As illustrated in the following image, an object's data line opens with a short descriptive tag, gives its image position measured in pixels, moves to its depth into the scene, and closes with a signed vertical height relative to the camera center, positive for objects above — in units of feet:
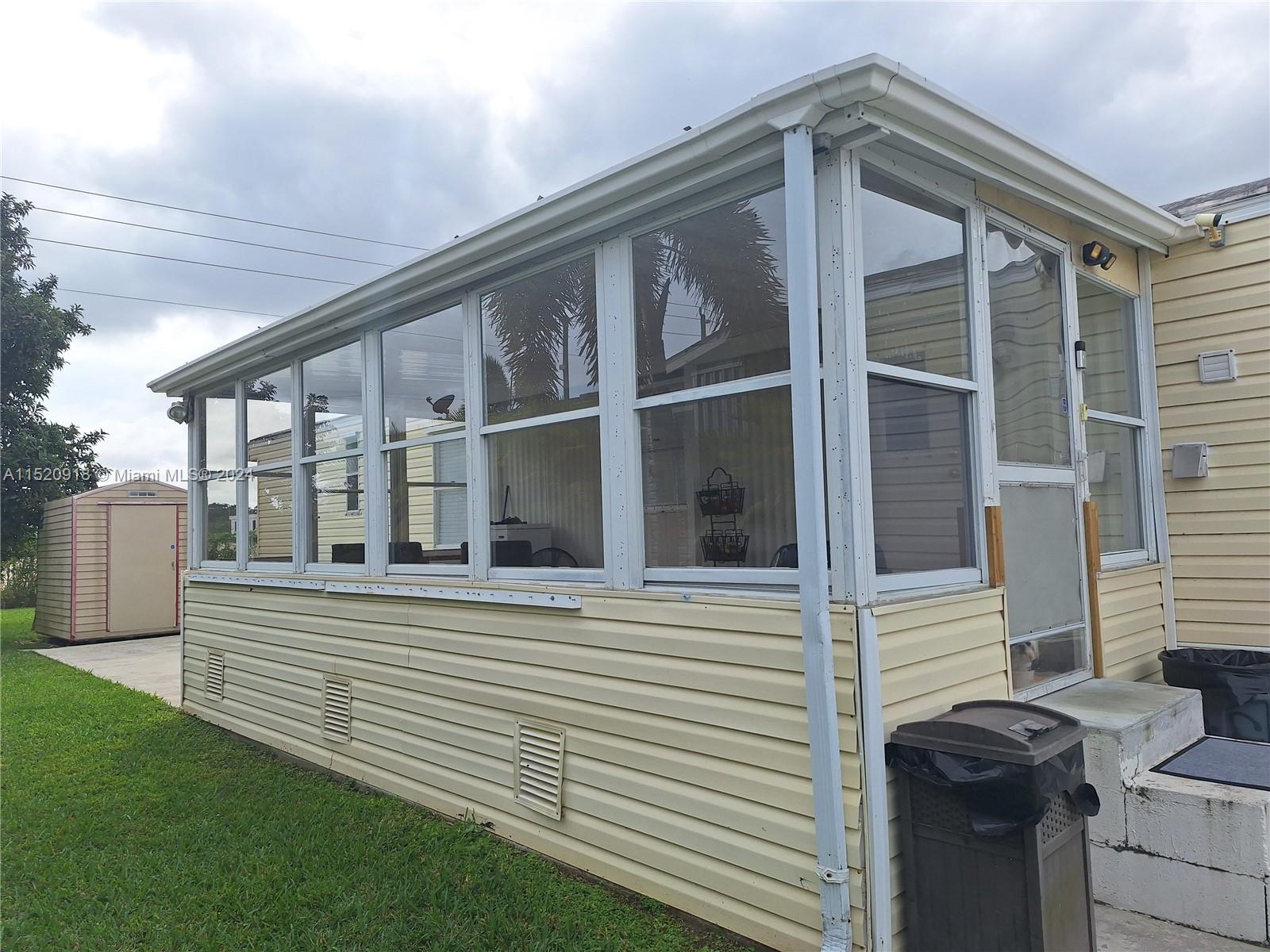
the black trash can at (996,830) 7.43 -3.06
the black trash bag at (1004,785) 7.40 -2.59
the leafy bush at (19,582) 56.85 -3.41
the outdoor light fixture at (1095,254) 13.01 +3.99
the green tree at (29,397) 41.29 +7.01
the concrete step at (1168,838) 8.70 -3.73
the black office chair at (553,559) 12.44 -0.61
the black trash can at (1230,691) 11.89 -2.79
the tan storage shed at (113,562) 39.40 -1.52
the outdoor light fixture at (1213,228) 13.64 +4.59
